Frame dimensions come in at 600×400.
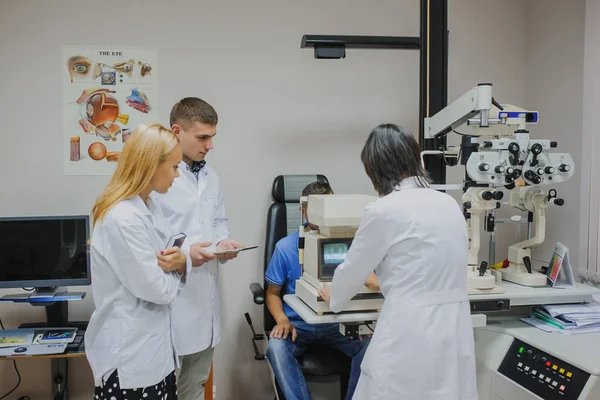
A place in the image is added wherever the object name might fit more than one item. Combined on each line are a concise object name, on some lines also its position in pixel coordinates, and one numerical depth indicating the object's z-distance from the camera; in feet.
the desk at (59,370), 9.08
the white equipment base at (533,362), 5.76
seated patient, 7.75
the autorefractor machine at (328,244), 6.21
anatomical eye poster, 9.66
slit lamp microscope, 7.02
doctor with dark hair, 5.35
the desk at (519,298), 6.30
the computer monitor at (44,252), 8.84
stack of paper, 6.77
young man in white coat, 6.86
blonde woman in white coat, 5.05
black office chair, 9.07
